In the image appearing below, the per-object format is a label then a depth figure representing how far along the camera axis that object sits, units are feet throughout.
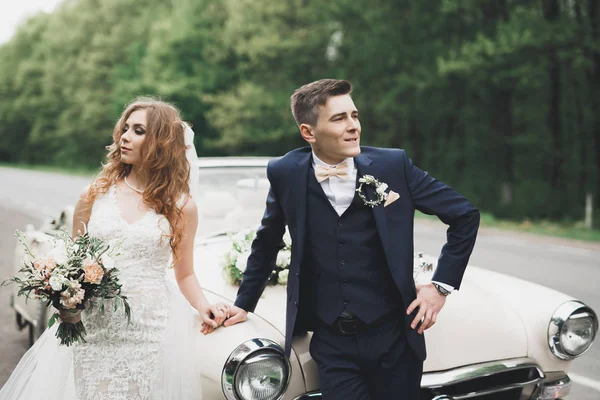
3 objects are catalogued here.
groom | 8.11
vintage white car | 8.46
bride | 8.59
